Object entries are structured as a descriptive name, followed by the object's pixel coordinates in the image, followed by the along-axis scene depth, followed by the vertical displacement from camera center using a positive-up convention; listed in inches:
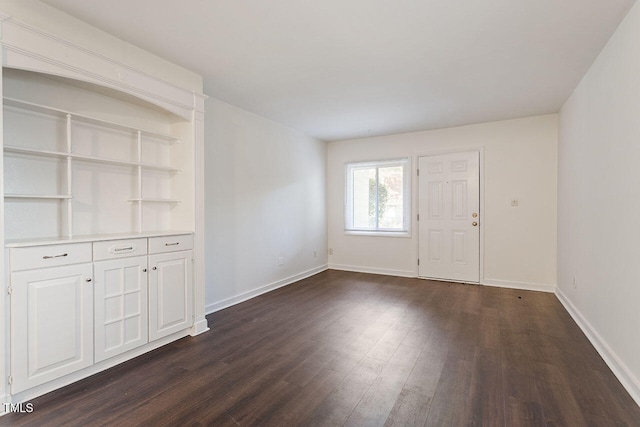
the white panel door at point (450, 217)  189.9 -2.5
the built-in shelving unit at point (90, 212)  76.3 +0.3
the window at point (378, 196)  215.0 +11.7
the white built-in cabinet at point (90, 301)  75.2 -24.7
